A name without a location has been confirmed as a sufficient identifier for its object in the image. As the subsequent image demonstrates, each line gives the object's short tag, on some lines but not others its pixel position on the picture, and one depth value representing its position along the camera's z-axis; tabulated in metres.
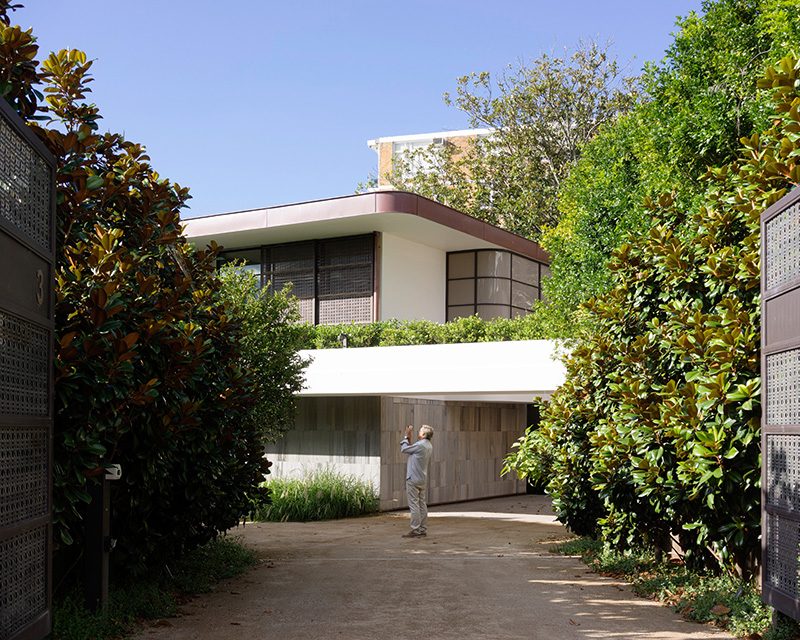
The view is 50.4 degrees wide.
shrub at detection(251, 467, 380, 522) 16.48
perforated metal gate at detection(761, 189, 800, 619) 5.57
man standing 13.70
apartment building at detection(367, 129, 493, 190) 62.31
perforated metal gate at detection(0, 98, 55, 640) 4.14
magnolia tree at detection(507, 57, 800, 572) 6.70
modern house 16.17
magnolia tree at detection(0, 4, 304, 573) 5.72
